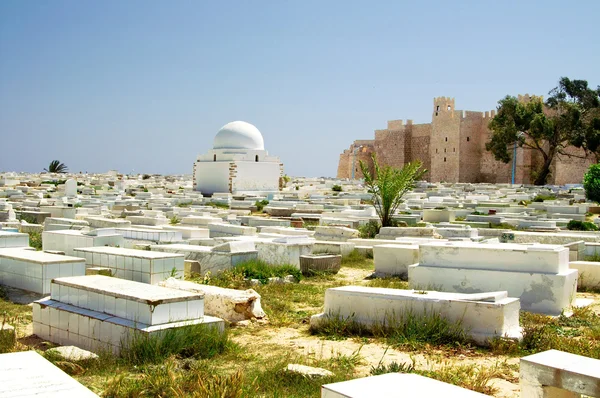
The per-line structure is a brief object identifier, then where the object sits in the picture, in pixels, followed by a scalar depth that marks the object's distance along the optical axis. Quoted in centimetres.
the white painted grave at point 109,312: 452
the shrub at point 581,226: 1230
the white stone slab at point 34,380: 260
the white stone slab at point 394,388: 265
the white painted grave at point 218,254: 759
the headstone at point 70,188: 2117
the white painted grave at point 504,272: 613
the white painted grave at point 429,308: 488
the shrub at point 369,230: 1183
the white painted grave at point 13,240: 782
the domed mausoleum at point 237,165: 2745
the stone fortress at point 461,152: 4306
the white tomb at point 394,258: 809
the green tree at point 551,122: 3644
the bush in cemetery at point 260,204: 1841
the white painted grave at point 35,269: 639
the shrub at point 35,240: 954
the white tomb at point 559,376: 296
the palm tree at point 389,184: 1270
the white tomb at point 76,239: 834
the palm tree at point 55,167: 4859
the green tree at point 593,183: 1878
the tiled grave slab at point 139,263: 655
